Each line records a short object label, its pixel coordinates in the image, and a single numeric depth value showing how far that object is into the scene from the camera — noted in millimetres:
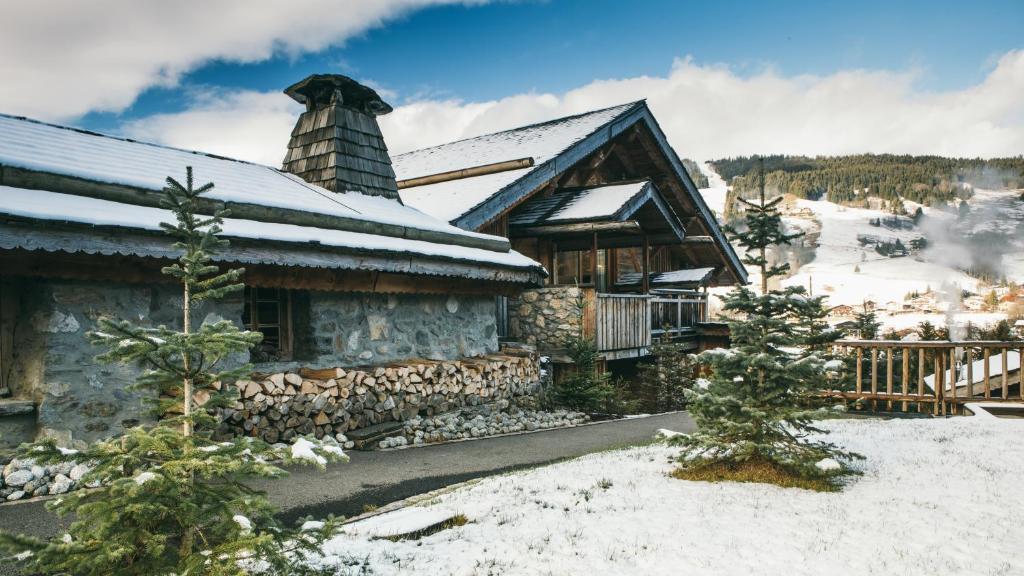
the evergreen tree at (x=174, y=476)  2352
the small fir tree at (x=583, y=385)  10781
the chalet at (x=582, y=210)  12258
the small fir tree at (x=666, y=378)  13250
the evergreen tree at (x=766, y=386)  5176
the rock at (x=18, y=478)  4977
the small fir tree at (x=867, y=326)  14536
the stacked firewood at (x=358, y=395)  6762
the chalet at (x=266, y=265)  5461
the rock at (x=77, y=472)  5223
